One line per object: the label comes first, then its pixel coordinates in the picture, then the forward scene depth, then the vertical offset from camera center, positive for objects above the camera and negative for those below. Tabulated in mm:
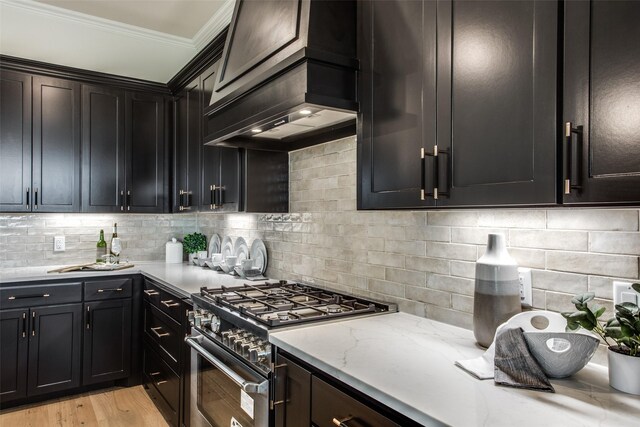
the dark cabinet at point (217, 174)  2666 +260
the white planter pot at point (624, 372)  1009 -383
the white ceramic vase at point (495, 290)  1348 -244
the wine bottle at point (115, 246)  3741 -299
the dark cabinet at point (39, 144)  3152 +523
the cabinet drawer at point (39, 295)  2904 -586
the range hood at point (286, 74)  1646 +586
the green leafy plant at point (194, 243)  3785 -274
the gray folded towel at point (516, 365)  1066 -395
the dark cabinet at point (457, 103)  1064 +331
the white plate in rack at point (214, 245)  3641 -281
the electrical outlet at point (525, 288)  1411 -247
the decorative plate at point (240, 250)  3142 -278
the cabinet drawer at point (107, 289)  3175 -586
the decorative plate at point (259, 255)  2926 -294
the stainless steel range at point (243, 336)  1608 -530
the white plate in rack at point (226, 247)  3340 -277
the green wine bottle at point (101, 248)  3672 -313
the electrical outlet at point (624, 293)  1133 -215
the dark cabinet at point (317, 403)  1098 -556
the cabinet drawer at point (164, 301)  2529 -582
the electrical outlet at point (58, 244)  3590 -271
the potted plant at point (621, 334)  978 -283
